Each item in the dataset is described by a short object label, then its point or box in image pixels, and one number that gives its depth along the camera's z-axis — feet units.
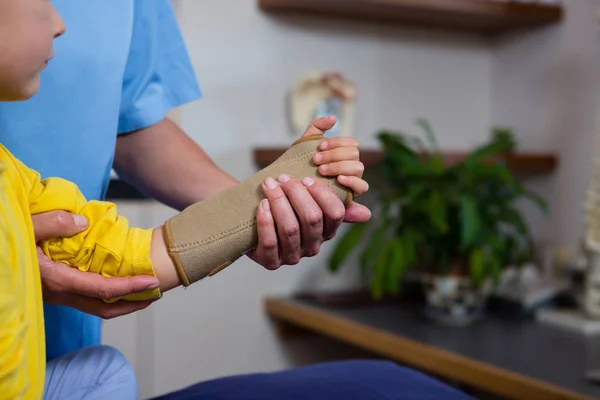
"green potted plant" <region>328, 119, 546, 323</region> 5.76
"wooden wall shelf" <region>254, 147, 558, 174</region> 6.37
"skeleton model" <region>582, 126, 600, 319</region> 5.51
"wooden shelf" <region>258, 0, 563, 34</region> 6.48
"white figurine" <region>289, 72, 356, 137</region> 6.65
